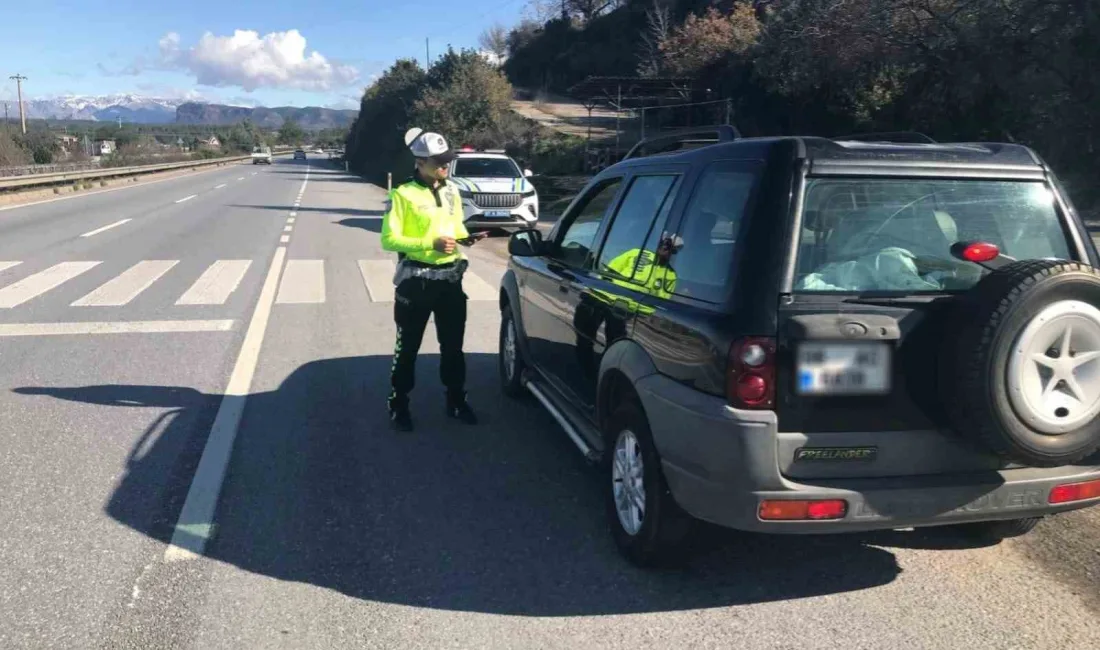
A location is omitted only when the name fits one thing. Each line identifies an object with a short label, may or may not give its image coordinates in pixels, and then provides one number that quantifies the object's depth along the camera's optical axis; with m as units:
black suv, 3.17
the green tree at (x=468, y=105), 41.06
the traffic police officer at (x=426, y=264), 5.65
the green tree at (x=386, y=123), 55.56
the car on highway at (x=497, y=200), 18.56
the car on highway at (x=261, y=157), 92.06
